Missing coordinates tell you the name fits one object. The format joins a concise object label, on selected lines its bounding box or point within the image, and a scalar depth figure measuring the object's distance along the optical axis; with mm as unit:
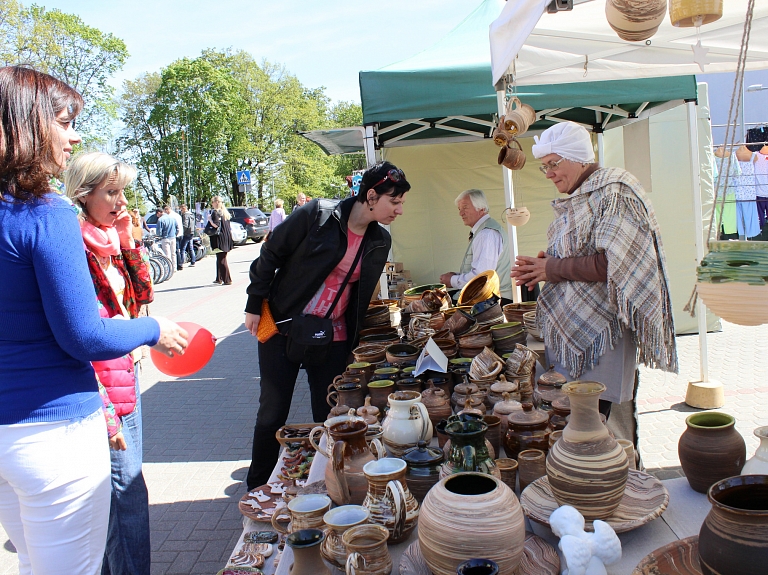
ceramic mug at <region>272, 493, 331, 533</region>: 1620
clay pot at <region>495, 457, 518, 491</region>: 1763
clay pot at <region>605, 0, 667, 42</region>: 2420
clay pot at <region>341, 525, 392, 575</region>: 1348
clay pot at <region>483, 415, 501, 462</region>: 1978
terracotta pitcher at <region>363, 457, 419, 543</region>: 1507
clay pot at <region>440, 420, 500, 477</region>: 1521
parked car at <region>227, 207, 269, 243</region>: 26656
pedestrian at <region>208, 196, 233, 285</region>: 13570
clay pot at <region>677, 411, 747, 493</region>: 1632
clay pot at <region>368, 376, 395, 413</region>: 2537
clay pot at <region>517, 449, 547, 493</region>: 1767
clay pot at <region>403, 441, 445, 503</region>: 1667
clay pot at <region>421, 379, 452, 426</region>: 2258
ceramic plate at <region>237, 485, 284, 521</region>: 2176
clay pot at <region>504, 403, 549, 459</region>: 1881
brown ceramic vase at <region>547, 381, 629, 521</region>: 1427
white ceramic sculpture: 1246
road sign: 28672
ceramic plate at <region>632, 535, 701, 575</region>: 1263
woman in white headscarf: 2434
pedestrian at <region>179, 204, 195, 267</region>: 18828
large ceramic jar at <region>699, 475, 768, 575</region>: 1016
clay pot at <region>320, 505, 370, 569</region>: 1445
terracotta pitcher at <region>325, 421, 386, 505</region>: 1723
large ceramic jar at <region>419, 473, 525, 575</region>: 1215
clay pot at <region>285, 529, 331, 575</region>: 1373
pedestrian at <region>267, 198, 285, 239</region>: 15719
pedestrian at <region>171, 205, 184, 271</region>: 17781
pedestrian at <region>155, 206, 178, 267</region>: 15961
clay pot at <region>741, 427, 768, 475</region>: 1464
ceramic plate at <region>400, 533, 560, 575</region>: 1365
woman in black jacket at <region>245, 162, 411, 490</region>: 2996
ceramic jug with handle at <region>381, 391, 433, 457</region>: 1926
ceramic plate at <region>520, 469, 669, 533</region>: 1475
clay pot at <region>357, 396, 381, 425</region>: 2244
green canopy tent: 4914
